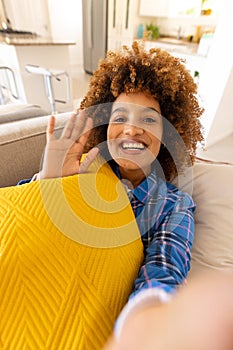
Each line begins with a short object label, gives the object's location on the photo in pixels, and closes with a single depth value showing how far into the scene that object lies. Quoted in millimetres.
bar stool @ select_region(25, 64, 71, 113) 2135
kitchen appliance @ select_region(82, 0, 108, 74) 3785
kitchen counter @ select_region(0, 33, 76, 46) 2321
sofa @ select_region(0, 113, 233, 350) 649
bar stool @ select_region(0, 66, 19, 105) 2707
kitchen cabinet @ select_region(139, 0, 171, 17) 3779
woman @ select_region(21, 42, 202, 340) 578
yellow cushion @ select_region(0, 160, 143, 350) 350
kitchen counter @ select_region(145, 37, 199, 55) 3355
